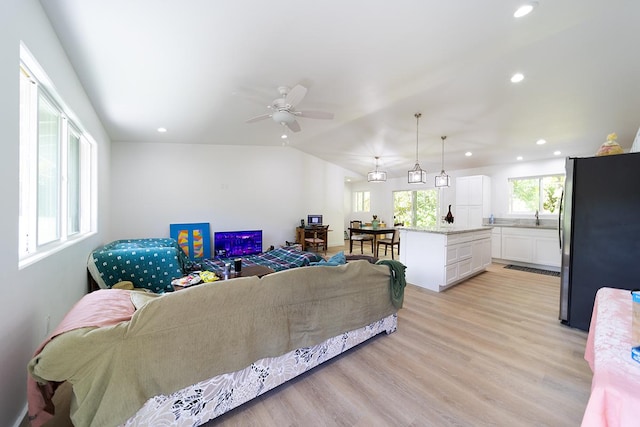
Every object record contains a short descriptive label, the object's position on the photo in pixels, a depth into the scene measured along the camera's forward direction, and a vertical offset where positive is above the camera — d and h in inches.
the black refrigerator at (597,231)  91.7 -5.8
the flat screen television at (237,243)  210.1 -31.6
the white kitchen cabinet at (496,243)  226.5 -27.4
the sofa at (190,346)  43.1 -30.6
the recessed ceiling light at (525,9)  77.2 +66.7
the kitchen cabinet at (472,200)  237.8 +13.6
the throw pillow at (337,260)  96.7 -20.8
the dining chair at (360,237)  246.4 -28.9
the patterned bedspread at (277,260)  144.7 -34.2
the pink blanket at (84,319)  42.8 -24.1
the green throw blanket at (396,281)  98.7 -28.8
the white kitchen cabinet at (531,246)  197.2 -26.7
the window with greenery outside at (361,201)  379.9 +15.7
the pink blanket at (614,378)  25.4 -19.2
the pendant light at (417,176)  170.2 +26.0
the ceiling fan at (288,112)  105.1 +46.5
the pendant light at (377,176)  203.0 +29.7
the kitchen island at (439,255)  148.4 -28.0
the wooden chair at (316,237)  249.0 -30.0
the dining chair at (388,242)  224.2 -29.0
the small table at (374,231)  222.1 -18.9
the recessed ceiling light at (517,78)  115.3 +66.2
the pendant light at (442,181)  180.9 +24.1
